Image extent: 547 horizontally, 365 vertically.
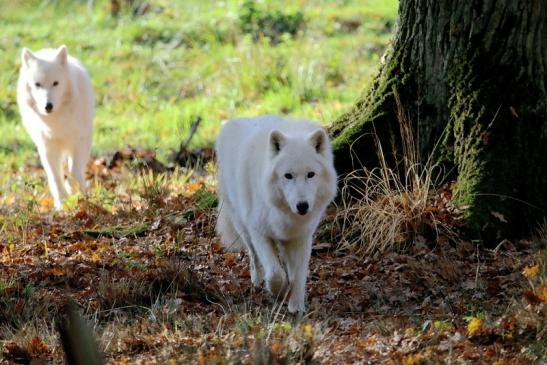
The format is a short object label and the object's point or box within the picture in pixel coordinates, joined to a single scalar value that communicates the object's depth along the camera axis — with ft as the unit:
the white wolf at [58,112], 66.23
